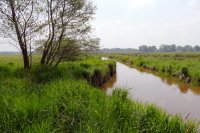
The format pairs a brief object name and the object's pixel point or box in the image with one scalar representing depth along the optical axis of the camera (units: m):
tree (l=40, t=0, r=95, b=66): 7.73
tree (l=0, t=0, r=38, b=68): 7.11
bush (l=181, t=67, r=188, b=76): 11.68
